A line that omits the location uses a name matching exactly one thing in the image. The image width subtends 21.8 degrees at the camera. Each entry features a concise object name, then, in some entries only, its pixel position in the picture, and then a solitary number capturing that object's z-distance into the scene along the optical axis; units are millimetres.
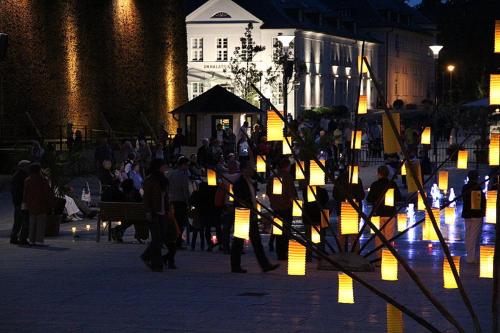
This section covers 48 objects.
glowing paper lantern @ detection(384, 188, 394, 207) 20458
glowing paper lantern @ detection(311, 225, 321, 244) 19469
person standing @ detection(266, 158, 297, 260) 20531
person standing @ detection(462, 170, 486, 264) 20188
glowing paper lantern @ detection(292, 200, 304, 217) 20262
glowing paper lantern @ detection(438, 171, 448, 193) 23312
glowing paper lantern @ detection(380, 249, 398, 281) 15562
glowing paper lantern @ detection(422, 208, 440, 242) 19062
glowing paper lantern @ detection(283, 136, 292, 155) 18469
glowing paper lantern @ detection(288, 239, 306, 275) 16656
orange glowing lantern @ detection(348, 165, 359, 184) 20570
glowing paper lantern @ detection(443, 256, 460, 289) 14875
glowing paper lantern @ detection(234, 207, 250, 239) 17422
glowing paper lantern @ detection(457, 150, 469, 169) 21055
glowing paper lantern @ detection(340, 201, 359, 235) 17344
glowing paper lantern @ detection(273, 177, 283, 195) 20312
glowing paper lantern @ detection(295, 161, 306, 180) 19506
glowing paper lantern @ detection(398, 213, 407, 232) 21562
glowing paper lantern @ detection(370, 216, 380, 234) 20009
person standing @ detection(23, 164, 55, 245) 22516
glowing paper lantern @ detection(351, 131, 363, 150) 19289
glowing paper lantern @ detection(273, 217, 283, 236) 20050
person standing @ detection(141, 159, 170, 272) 18781
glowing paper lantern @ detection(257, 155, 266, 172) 22111
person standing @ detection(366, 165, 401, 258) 20598
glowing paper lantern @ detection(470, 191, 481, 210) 20109
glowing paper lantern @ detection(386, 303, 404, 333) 9906
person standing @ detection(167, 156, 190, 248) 21516
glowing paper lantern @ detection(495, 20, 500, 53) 10470
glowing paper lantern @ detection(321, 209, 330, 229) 19500
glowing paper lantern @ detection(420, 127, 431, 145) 20753
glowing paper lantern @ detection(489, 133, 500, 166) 14098
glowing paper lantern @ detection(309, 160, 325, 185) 19252
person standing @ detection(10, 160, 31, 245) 22953
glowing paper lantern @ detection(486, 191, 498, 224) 17906
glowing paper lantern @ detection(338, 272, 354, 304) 13312
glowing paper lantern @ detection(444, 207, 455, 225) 23406
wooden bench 22250
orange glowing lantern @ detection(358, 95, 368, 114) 18788
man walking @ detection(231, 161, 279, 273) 18953
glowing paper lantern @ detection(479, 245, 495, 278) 15289
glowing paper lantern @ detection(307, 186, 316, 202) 19578
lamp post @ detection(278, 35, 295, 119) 38469
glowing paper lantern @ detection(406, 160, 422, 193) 18517
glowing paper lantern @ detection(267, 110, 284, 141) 17641
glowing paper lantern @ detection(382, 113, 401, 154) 16078
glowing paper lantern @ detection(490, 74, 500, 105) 10625
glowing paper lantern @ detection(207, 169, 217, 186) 20672
